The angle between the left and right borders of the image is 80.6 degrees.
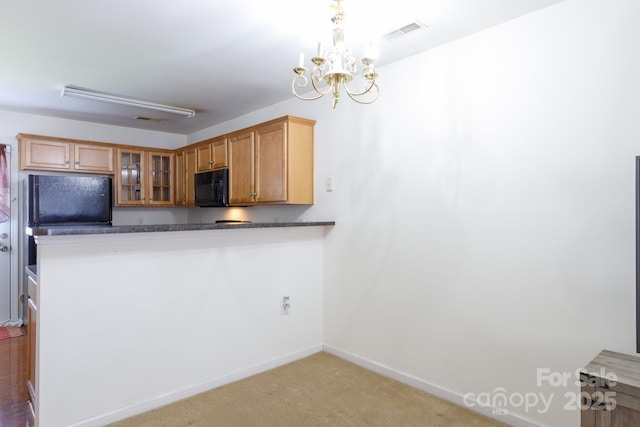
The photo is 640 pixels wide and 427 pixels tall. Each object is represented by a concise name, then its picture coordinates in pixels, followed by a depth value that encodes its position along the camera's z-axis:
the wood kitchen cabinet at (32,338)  2.19
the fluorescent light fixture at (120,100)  3.43
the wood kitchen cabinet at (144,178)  4.84
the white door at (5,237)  4.24
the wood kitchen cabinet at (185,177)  4.83
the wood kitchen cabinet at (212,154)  4.23
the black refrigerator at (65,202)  3.87
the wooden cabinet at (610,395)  1.48
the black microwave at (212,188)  4.18
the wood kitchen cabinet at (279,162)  3.42
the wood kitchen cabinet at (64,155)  4.23
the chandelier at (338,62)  1.75
